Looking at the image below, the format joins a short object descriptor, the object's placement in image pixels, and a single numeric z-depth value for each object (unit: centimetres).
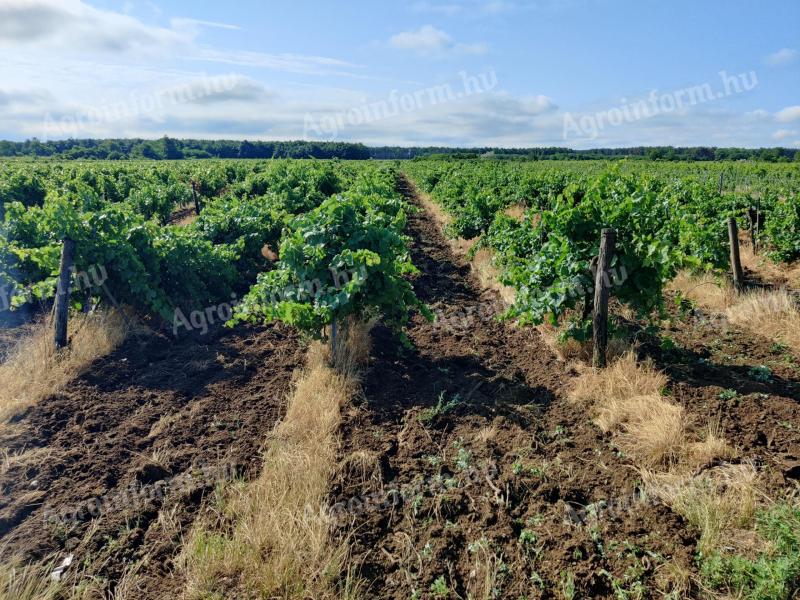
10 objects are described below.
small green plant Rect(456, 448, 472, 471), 423
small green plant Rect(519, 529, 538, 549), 342
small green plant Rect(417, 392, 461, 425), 496
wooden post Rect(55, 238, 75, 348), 663
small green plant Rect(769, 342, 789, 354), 617
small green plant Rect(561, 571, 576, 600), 298
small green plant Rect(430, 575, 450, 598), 306
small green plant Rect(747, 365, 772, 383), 544
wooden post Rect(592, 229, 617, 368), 557
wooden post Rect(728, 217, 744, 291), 892
